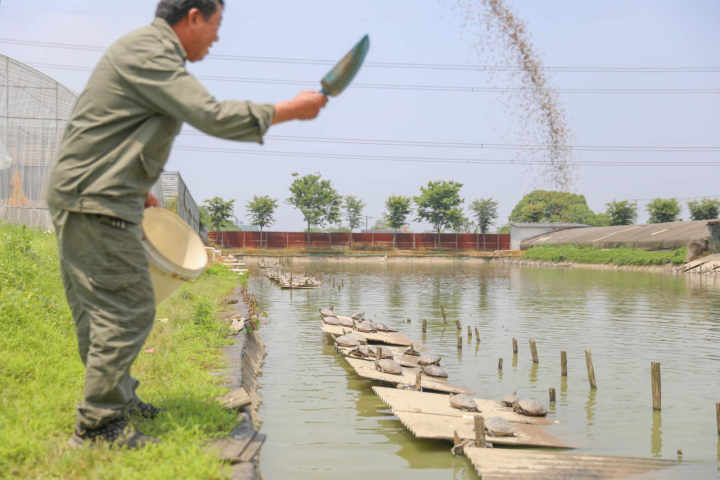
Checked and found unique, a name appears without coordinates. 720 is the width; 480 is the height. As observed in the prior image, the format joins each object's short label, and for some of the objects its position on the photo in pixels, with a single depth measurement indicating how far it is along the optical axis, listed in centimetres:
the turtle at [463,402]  743
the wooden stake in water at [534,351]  1144
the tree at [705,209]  5516
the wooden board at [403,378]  880
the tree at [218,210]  6003
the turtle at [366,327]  1357
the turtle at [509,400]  805
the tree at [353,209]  7594
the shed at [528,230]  5731
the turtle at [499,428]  664
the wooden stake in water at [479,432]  621
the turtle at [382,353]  1067
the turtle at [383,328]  1400
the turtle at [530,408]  775
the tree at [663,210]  5766
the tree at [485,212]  7819
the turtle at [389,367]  954
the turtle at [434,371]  991
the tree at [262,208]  6384
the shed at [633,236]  3800
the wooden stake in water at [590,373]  966
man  272
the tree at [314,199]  6268
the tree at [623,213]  6047
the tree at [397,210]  6644
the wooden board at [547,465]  544
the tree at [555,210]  9475
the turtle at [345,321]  1435
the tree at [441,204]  6347
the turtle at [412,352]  1141
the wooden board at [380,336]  1281
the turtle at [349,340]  1170
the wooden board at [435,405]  743
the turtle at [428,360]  1064
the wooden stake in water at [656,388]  820
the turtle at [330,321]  1459
